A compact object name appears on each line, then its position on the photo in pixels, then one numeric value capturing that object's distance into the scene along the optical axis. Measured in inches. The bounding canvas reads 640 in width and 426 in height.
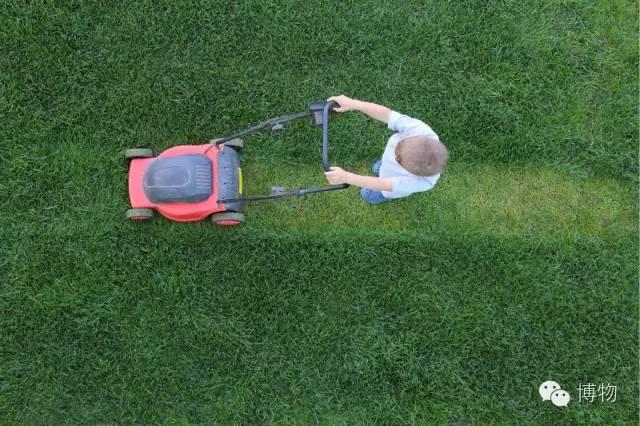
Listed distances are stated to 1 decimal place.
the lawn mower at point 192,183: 116.5
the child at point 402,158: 98.7
